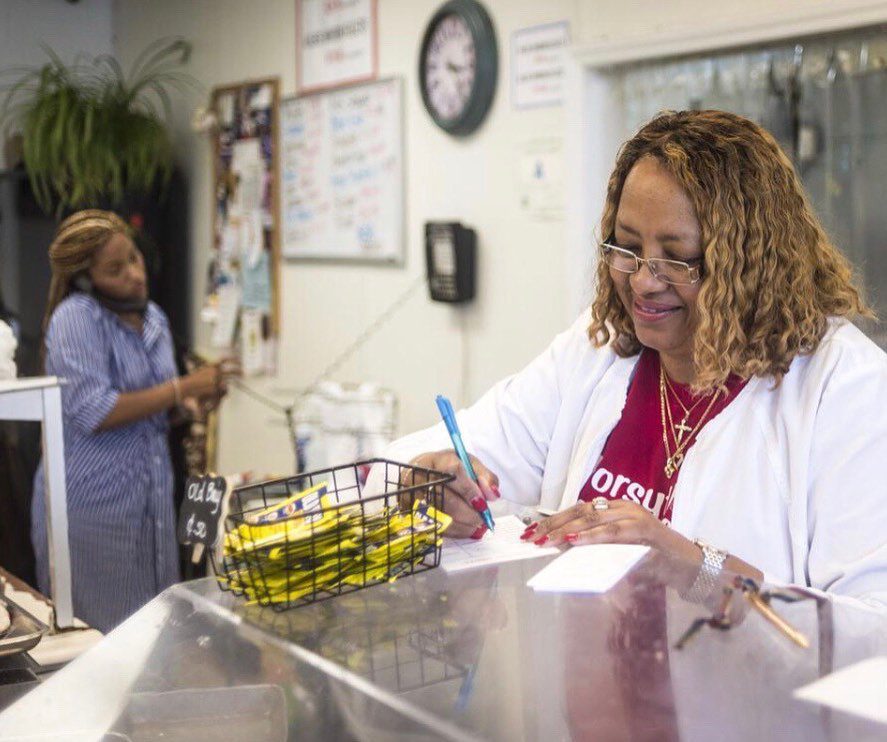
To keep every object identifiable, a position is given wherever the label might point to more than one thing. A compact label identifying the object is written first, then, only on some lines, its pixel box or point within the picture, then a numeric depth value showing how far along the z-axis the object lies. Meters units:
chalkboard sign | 1.39
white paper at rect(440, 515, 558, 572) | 1.26
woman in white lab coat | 1.41
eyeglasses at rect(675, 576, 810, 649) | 0.97
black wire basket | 1.11
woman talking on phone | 3.21
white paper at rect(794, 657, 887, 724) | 0.84
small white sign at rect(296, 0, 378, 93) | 3.98
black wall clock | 3.44
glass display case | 0.87
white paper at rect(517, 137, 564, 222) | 3.30
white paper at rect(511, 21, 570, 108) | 3.26
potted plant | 4.49
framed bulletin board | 4.54
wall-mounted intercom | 3.55
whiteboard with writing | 3.93
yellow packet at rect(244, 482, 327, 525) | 1.16
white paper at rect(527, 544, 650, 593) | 1.13
